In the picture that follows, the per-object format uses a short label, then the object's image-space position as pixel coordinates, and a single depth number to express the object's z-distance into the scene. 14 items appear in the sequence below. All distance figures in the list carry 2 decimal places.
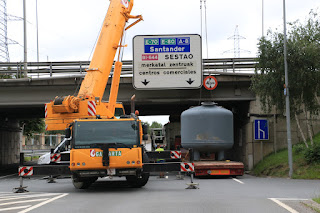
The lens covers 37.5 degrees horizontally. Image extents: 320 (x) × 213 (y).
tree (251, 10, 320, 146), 20.91
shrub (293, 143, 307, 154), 23.39
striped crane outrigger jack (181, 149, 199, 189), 14.37
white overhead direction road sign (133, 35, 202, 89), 20.02
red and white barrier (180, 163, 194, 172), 14.36
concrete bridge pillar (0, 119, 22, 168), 40.41
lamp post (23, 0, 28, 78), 36.56
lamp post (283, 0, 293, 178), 20.83
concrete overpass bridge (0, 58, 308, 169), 26.70
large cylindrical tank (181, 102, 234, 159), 22.52
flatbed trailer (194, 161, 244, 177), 20.67
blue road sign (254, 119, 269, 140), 25.86
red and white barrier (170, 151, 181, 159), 17.19
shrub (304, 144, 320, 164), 20.86
